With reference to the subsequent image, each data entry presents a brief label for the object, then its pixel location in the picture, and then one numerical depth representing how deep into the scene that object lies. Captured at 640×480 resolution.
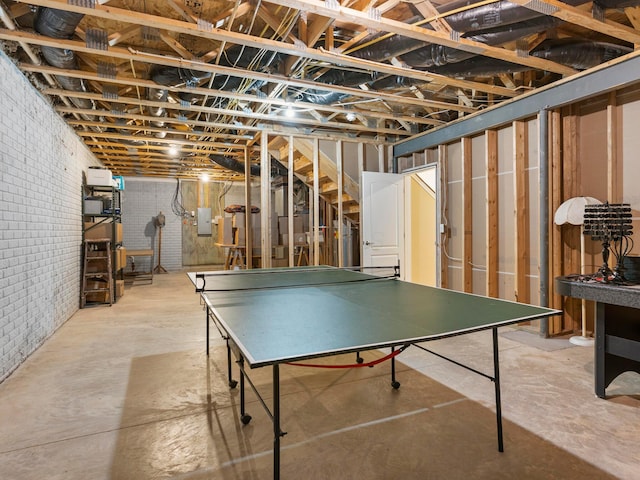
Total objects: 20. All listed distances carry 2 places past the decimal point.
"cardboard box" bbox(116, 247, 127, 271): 6.46
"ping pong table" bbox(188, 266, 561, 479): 1.47
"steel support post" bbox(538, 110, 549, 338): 4.02
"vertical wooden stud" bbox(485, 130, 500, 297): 4.79
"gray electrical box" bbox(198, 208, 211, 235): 10.95
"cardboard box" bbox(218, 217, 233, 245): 8.17
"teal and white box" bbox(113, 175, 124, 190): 6.80
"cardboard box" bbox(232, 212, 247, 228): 7.69
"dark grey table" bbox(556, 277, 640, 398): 2.55
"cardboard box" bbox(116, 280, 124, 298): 6.64
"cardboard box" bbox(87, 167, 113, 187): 6.14
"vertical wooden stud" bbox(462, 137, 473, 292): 5.18
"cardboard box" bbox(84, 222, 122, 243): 6.11
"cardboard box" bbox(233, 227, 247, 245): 7.75
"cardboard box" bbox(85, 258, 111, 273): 6.08
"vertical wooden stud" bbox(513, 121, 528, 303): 4.42
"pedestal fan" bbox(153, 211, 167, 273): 10.40
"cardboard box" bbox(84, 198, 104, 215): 5.98
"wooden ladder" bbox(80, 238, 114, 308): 5.83
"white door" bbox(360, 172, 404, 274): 5.87
